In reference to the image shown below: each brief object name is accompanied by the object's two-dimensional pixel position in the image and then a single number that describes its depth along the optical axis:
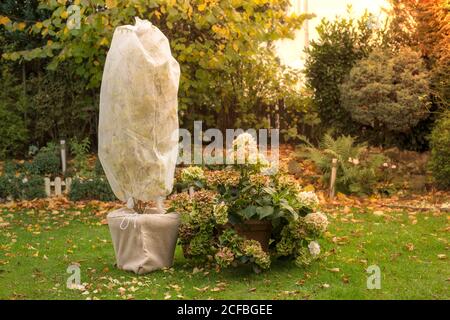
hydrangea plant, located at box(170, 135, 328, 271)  6.14
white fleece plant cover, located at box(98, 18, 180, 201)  6.18
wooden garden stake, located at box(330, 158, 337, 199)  10.20
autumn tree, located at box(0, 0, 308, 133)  9.81
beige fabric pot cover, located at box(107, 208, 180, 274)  6.30
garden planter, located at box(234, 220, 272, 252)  6.24
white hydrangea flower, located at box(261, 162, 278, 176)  6.55
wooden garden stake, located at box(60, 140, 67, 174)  11.57
